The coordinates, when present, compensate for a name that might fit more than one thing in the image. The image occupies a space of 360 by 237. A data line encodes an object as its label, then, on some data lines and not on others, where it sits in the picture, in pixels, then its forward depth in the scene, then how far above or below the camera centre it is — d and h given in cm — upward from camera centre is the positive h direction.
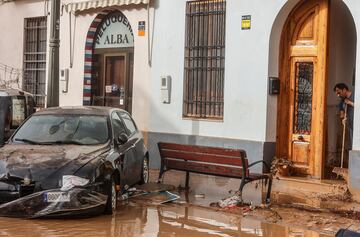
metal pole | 1169 +75
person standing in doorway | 1155 +2
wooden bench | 935 -98
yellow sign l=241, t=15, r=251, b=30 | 1238 +159
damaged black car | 783 -84
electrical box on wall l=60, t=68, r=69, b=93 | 1609 +45
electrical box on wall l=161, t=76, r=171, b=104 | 1373 +26
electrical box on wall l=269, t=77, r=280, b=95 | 1205 +34
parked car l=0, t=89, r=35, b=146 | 1184 -28
